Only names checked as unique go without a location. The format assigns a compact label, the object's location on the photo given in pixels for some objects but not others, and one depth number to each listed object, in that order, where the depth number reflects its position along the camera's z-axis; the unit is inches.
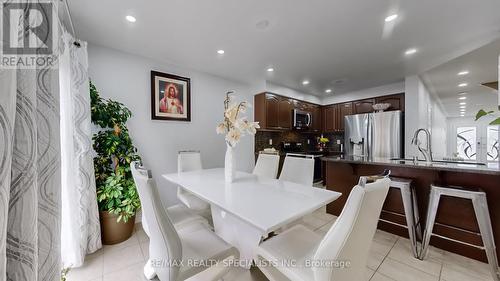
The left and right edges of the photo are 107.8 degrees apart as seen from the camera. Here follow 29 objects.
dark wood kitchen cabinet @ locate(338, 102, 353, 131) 183.9
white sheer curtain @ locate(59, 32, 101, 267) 67.1
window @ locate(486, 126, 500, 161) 266.5
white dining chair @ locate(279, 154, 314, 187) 82.4
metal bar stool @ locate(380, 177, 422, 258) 75.4
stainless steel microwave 177.0
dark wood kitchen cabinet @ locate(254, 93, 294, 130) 157.6
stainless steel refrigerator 143.4
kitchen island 69.2
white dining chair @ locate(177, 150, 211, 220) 81.7
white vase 73.1
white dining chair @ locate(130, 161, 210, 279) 62.0
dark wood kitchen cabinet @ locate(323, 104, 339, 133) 194.7
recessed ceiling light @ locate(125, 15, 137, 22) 72.3
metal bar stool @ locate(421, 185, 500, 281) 60.9
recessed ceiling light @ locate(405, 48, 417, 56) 98.6
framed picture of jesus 111.6
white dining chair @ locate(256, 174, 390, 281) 31.4
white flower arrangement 71.2
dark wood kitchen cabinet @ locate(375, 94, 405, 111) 150.6
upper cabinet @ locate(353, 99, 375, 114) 168.6
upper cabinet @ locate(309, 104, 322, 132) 198.7
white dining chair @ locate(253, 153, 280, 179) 94.6
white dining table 41.1
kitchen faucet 88.2
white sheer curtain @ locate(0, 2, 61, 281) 19.2
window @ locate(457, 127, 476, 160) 305.0
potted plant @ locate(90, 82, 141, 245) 80.1
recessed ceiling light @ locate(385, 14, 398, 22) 71.7
